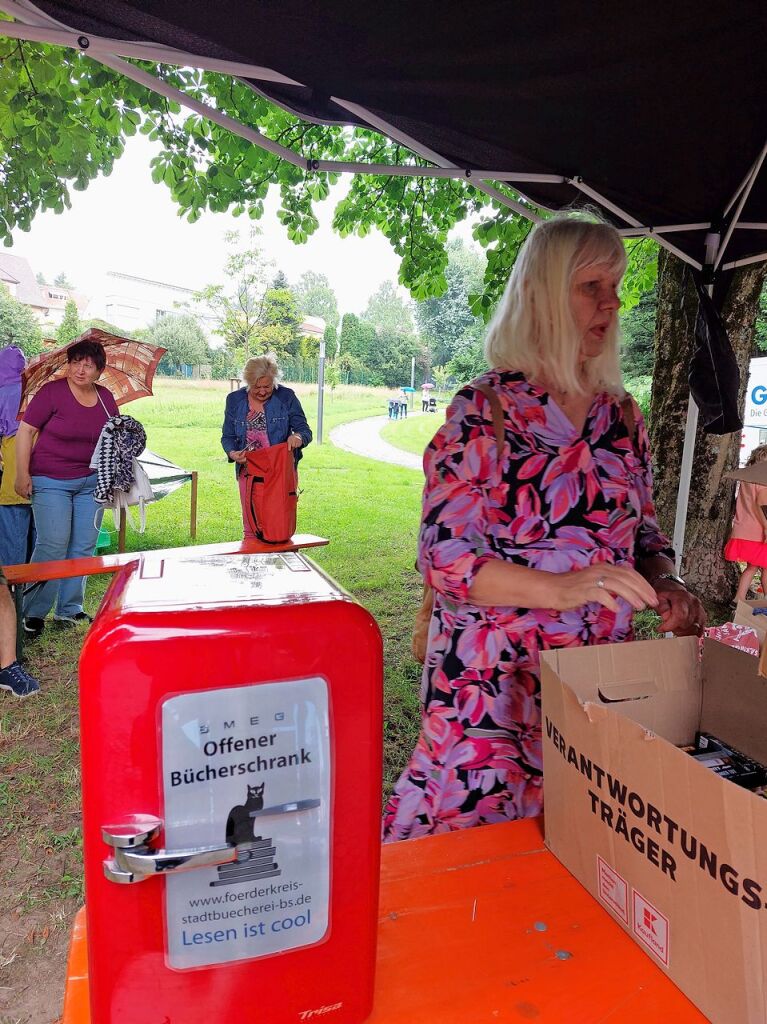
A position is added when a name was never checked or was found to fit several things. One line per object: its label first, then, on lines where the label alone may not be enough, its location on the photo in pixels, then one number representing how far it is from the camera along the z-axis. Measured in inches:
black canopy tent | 64.4
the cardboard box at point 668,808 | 25.0
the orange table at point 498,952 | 27.8
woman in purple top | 172.9
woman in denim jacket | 221.8
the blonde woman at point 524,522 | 51.6
